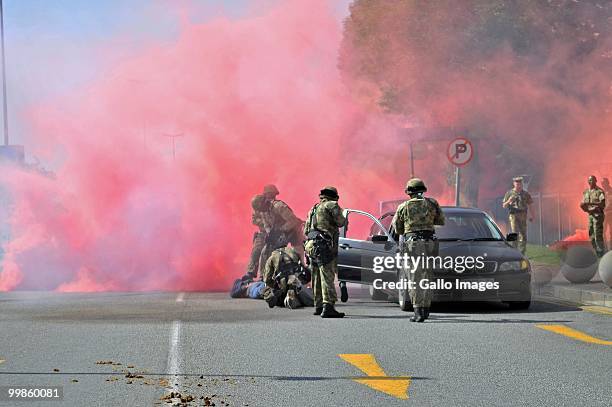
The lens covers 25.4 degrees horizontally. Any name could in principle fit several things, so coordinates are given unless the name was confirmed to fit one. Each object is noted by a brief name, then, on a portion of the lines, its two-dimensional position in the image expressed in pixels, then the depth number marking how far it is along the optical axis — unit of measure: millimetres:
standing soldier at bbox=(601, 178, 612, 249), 27453
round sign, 24797
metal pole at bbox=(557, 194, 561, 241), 39031
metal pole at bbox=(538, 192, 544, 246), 40031
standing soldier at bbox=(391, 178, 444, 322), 15875
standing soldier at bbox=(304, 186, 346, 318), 16406
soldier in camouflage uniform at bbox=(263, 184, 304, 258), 20859
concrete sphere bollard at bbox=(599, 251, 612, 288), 19609
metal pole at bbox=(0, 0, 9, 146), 37181
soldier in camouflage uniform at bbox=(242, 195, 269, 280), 21453
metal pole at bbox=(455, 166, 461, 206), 24859
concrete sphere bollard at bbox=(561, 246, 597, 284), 22109
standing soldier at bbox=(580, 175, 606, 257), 26094
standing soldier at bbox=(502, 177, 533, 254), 26703
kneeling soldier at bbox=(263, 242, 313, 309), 18172
